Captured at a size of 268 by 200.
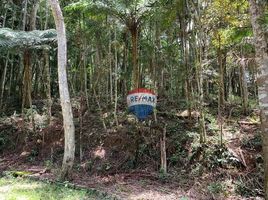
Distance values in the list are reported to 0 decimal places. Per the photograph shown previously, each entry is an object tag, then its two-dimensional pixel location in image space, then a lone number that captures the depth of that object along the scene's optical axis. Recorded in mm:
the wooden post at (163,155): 4822
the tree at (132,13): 5446
